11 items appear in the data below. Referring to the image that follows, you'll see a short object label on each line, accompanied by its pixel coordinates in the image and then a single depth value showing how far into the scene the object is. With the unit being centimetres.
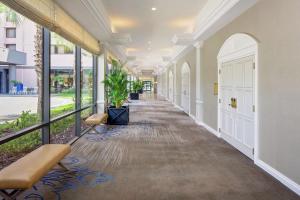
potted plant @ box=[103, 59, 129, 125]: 659
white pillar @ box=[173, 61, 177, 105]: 1224
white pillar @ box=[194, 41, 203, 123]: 656
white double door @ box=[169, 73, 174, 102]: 1428
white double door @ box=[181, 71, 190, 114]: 901
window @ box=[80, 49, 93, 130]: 552
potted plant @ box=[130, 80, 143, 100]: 1486
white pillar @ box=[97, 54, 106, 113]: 685
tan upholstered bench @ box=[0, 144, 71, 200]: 179
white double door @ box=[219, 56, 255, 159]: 362
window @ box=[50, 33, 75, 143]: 382
